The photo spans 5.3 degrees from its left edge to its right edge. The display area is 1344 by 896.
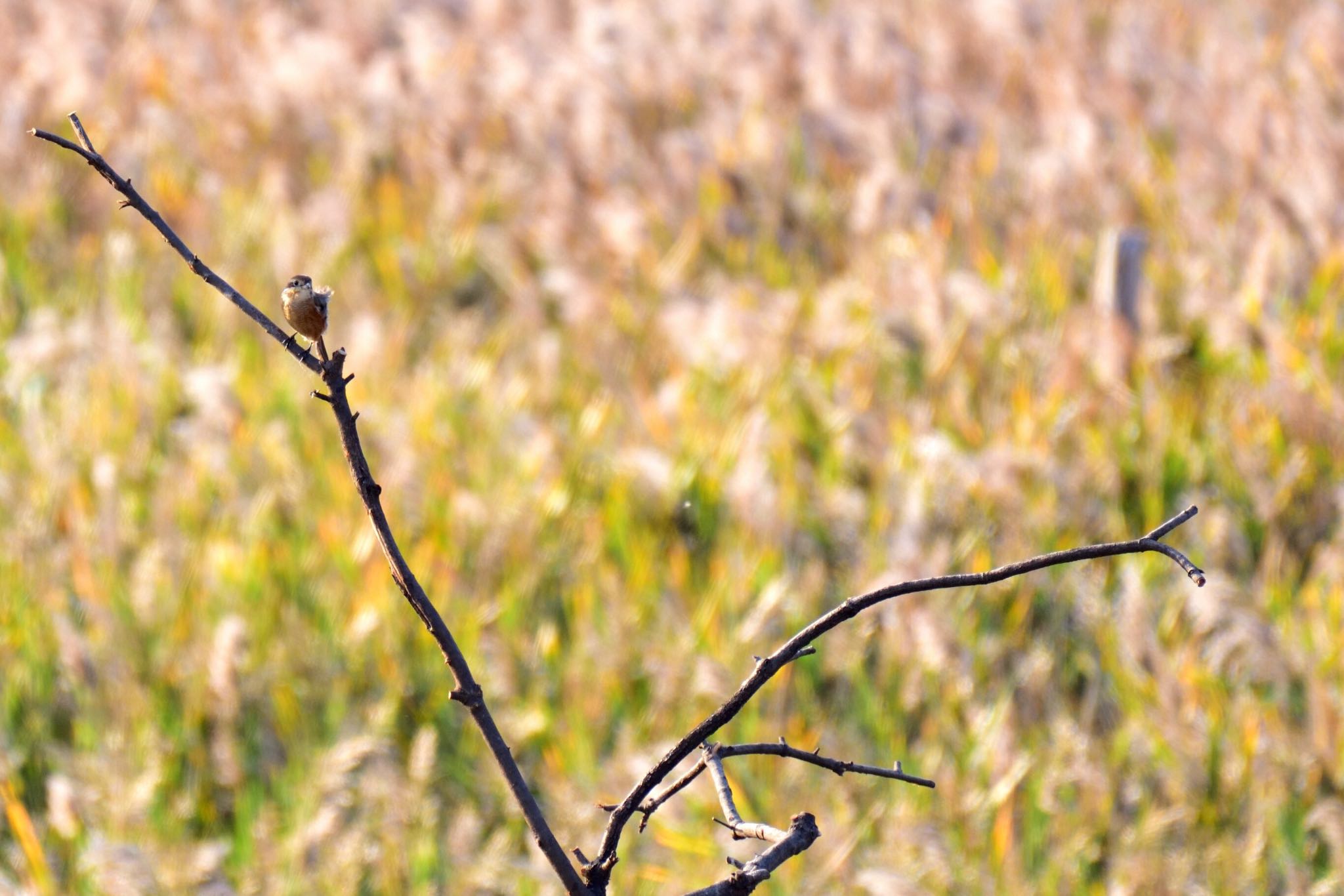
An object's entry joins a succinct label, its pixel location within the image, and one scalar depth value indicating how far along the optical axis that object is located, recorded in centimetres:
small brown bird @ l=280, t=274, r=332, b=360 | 2331
